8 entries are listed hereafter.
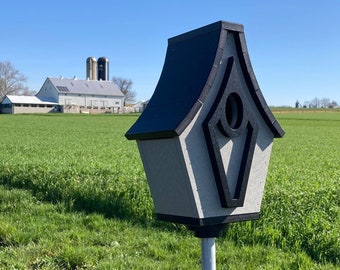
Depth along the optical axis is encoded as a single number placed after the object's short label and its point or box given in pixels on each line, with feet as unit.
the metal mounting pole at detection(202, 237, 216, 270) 8.11
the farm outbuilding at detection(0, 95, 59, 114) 297.33
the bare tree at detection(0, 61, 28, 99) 332.80
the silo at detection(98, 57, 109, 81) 385.50
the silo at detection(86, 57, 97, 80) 378.12
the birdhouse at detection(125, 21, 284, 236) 7.84
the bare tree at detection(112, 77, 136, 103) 407.03
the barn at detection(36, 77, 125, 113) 317.63
